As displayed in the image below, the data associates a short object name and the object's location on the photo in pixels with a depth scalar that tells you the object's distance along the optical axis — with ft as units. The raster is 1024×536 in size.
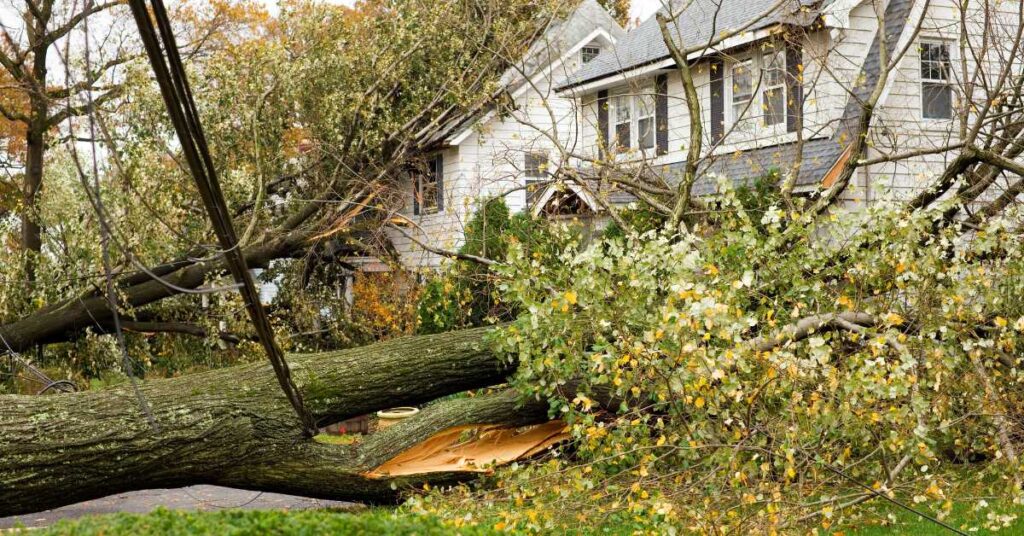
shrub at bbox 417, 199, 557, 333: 39.37
